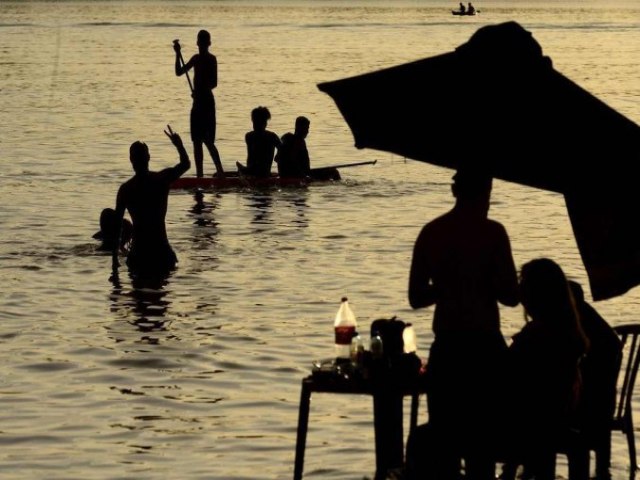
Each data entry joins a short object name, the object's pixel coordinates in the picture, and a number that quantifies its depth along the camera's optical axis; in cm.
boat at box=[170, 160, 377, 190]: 3984
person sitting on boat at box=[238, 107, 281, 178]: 3757
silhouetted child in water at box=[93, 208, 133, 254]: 2875
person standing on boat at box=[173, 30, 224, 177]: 3919
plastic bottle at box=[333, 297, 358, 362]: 1414
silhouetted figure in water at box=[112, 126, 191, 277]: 2565
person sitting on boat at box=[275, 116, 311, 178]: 3907
